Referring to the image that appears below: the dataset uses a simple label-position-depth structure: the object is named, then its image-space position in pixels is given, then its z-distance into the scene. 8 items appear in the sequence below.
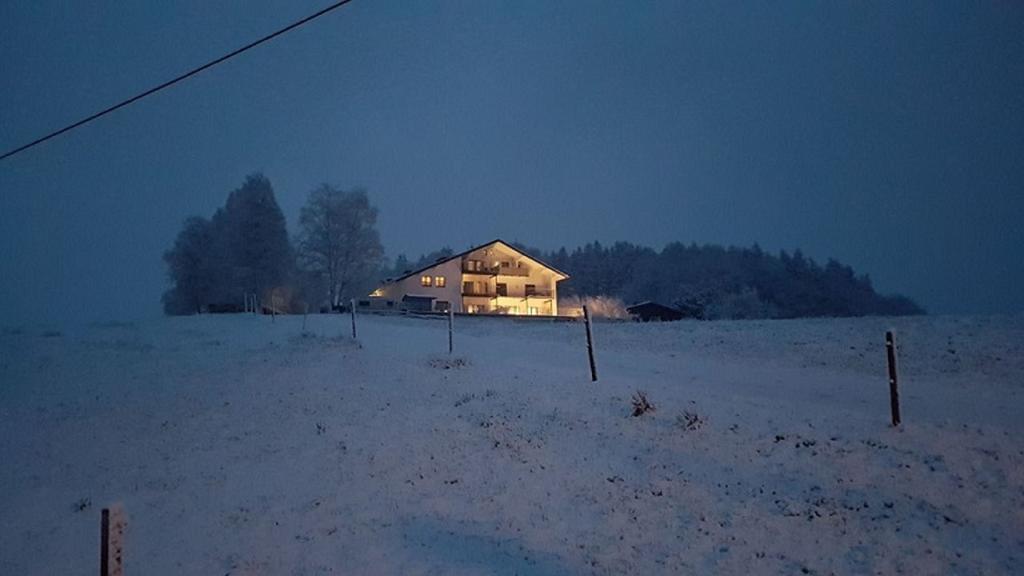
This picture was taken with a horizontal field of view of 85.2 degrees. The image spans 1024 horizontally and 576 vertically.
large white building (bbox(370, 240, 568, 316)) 66.50
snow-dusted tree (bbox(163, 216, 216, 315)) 68.38
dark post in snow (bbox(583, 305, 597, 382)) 16.06
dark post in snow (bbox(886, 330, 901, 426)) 10.45
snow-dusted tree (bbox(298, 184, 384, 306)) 65.81
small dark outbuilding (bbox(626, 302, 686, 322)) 62.22
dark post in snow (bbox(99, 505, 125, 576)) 4.76
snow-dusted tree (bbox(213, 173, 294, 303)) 60.41
